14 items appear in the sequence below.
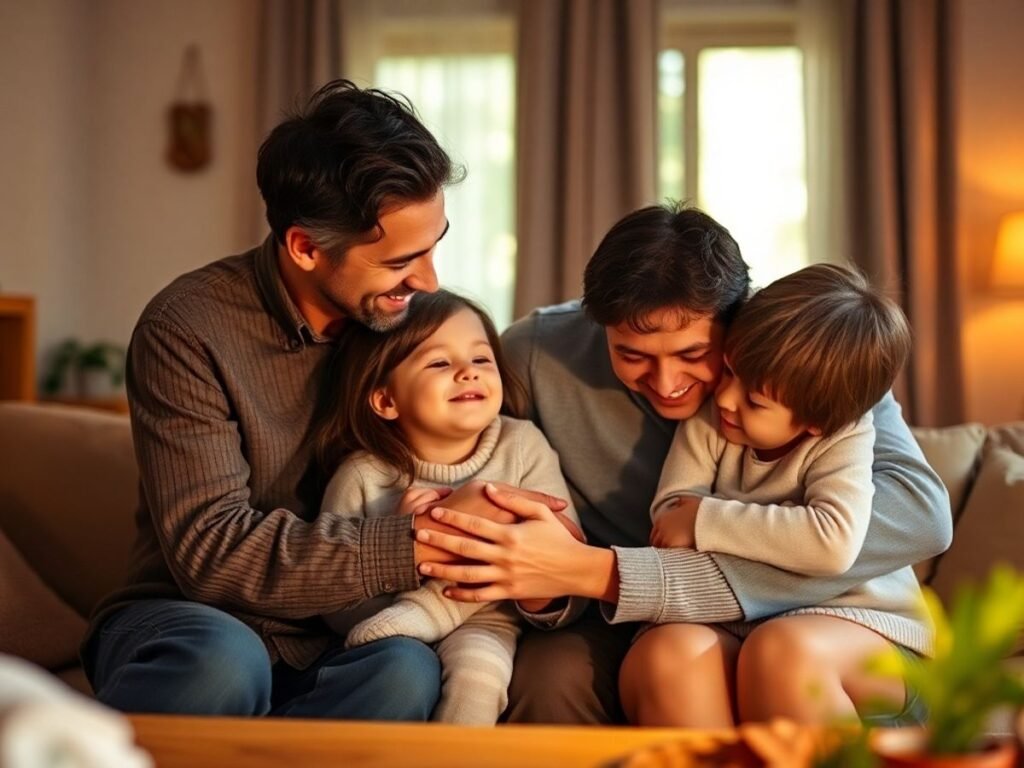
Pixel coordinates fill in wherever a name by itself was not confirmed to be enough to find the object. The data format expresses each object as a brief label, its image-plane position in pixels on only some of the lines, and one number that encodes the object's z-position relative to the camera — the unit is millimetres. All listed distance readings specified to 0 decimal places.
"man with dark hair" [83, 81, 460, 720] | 1539
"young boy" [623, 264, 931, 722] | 1587
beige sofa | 2039
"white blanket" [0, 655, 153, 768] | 679
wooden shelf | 4152
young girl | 1724
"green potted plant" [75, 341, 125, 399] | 4812
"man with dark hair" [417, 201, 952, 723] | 1610
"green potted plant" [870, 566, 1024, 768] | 743
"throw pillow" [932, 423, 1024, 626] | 2010
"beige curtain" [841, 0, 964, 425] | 4559
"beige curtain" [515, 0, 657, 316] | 4695
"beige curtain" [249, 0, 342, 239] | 4910
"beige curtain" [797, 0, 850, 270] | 4680
